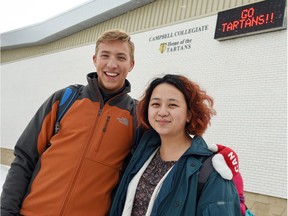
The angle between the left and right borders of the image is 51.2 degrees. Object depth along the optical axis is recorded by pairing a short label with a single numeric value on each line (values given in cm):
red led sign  654
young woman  151
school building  611
